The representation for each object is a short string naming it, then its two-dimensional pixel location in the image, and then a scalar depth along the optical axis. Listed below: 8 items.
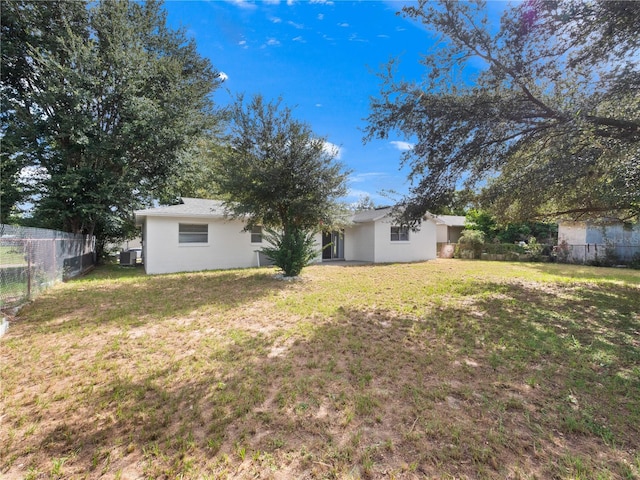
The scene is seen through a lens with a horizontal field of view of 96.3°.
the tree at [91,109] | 12.47
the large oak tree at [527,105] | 5.09
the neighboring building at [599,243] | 16.08
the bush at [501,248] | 19.16
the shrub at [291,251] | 10.16
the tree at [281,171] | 9.82
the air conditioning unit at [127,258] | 17.53
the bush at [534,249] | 18.25
